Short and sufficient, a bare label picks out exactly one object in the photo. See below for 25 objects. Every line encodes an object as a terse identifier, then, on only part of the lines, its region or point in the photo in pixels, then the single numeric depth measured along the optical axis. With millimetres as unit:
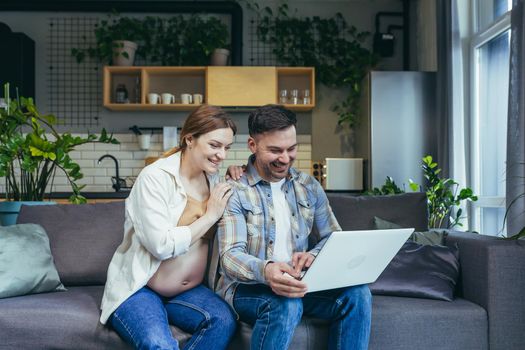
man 1941
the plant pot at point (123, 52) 5539
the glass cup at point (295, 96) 5535
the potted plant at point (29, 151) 2924
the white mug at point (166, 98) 5502
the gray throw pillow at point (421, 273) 2432
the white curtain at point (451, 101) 4340
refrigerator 4934
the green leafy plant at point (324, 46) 5766
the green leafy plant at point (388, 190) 3947
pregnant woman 1997
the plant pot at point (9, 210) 2980
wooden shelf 5484
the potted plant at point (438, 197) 3508
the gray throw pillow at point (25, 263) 2373
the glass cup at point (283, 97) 5492
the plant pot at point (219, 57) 5561
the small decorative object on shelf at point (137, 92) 5679
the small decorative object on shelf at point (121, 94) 5598
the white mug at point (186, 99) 5527
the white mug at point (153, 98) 5484
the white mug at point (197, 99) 5539
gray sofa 2143
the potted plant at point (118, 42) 5547
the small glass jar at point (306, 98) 5555
